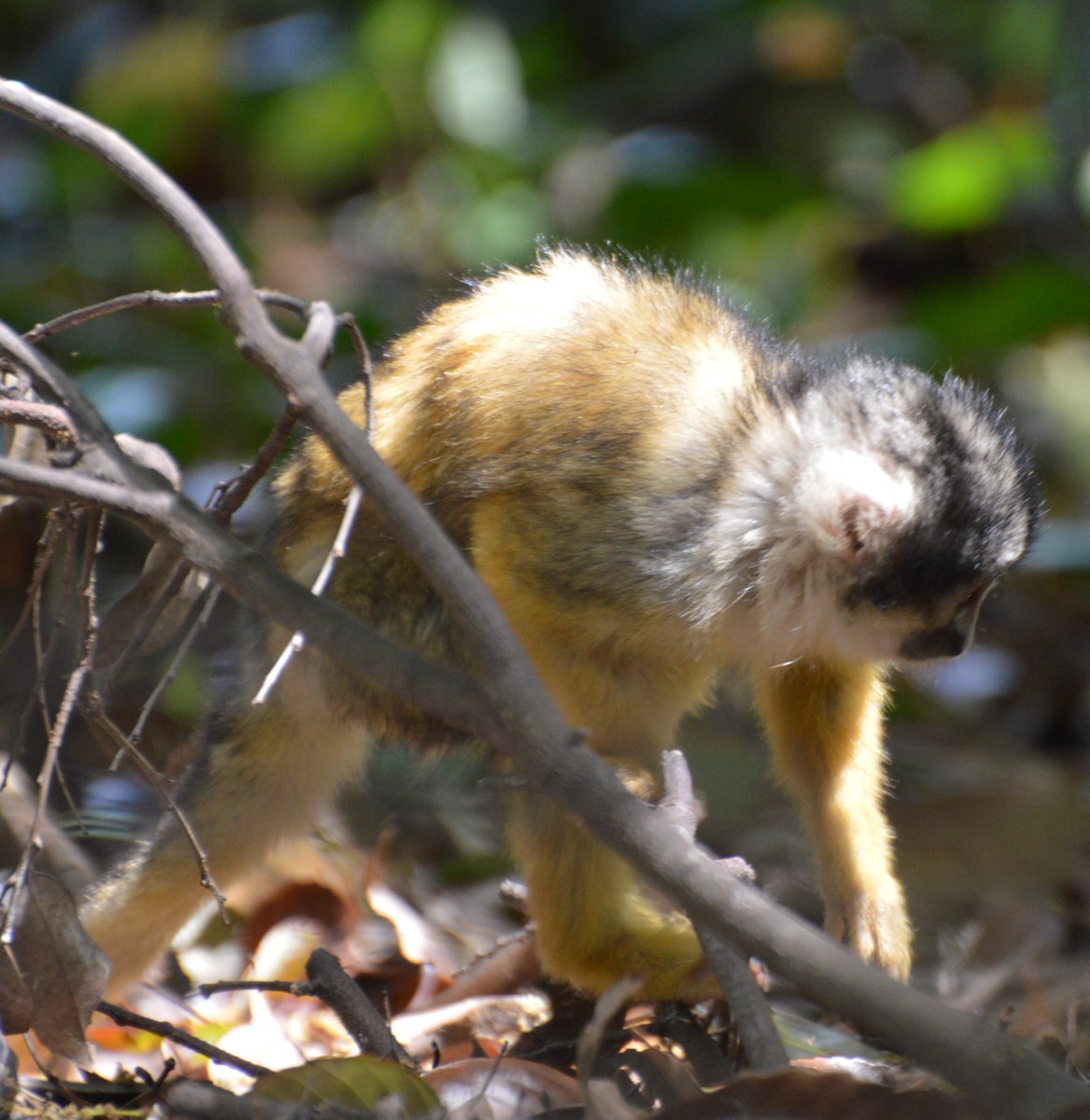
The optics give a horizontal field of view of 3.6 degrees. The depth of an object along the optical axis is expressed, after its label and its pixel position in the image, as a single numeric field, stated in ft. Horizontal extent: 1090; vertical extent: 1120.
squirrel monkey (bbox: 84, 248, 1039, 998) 16.32
